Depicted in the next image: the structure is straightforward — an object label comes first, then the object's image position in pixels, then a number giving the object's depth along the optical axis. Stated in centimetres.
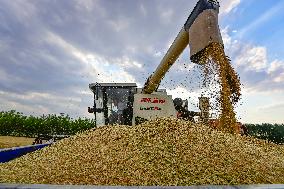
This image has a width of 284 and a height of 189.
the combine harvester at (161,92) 395
